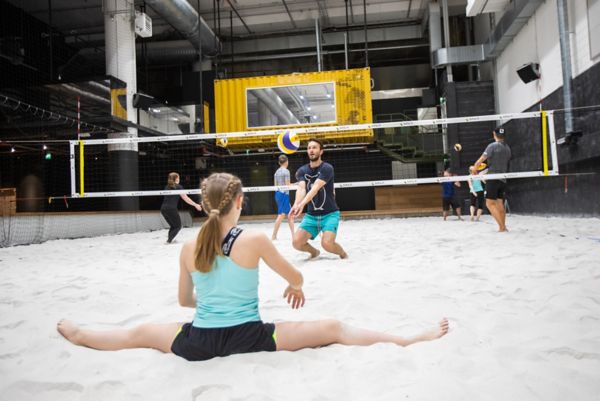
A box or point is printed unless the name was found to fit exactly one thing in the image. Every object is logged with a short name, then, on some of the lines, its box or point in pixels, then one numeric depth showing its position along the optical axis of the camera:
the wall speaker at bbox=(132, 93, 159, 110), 11.64
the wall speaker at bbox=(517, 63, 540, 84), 9.88
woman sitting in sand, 1.80
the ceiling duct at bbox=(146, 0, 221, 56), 11.45
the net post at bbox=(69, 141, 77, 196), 6.62
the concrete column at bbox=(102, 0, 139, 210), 11.50
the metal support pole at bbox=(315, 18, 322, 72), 13.92
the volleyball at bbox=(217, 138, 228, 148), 12.83
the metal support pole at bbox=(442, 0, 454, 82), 12.98
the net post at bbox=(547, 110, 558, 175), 6.07
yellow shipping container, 12.48
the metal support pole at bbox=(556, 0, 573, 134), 8.17
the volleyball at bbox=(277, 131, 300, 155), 7.68
